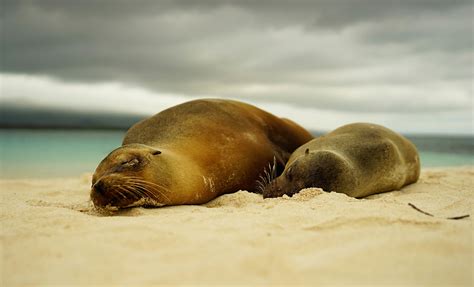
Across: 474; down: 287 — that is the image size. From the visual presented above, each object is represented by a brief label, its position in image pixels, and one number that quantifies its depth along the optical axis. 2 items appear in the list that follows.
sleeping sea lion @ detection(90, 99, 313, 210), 3.92
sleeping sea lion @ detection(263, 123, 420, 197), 4.39
